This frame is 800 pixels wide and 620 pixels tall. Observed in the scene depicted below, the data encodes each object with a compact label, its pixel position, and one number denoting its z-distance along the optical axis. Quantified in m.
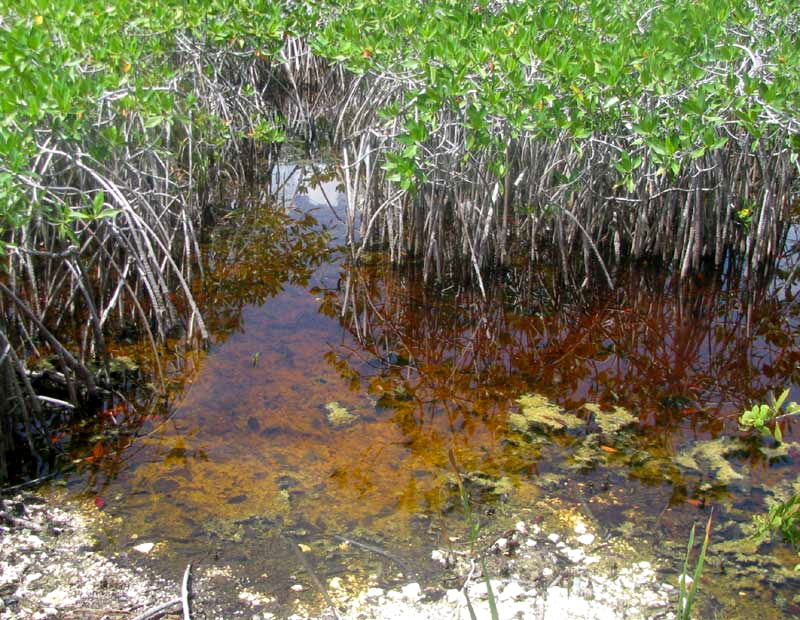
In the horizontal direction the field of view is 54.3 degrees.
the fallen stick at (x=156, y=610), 2.09
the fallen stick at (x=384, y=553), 2.38
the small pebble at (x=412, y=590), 2.26
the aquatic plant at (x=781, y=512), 1.88
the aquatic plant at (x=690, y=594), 1.42
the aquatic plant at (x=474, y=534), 1.36
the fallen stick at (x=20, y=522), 2.47
